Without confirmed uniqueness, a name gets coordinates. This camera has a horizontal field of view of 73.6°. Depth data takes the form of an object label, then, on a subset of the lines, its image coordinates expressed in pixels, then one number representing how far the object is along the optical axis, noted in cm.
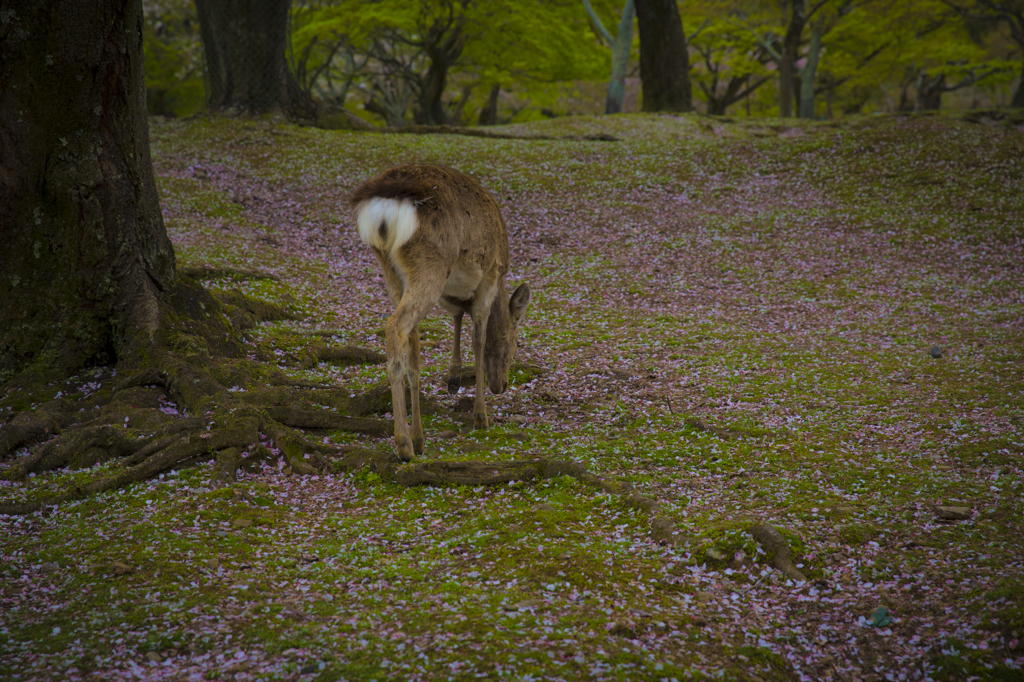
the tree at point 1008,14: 2603
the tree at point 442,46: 2727
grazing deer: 599
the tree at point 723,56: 3438
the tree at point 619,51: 2814
